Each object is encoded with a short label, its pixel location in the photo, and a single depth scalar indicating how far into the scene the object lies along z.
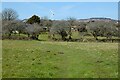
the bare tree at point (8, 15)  55.33
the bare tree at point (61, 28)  50.75
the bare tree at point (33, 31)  49.18
